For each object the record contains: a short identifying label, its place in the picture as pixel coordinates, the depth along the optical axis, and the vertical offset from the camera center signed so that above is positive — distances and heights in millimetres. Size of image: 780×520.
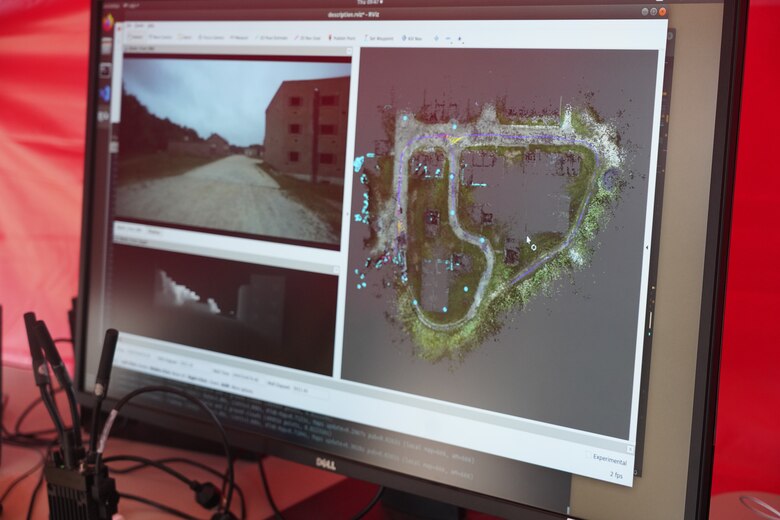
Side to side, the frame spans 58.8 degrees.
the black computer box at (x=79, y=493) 589 -246
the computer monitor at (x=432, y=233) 505 -5
